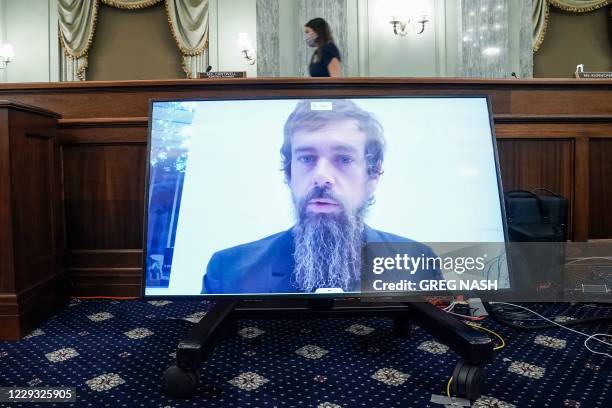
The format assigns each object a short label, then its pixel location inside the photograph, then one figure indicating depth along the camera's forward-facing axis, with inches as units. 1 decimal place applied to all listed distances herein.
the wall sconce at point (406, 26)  215.0
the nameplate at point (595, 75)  99.2
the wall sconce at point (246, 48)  215.2
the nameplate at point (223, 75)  103.7
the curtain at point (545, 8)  219.0
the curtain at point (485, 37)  211.9
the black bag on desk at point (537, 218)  67.6
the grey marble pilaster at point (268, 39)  213.3
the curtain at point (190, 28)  218.5
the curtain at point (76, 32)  218.1
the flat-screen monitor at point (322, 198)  44.4
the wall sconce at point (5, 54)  218.5
